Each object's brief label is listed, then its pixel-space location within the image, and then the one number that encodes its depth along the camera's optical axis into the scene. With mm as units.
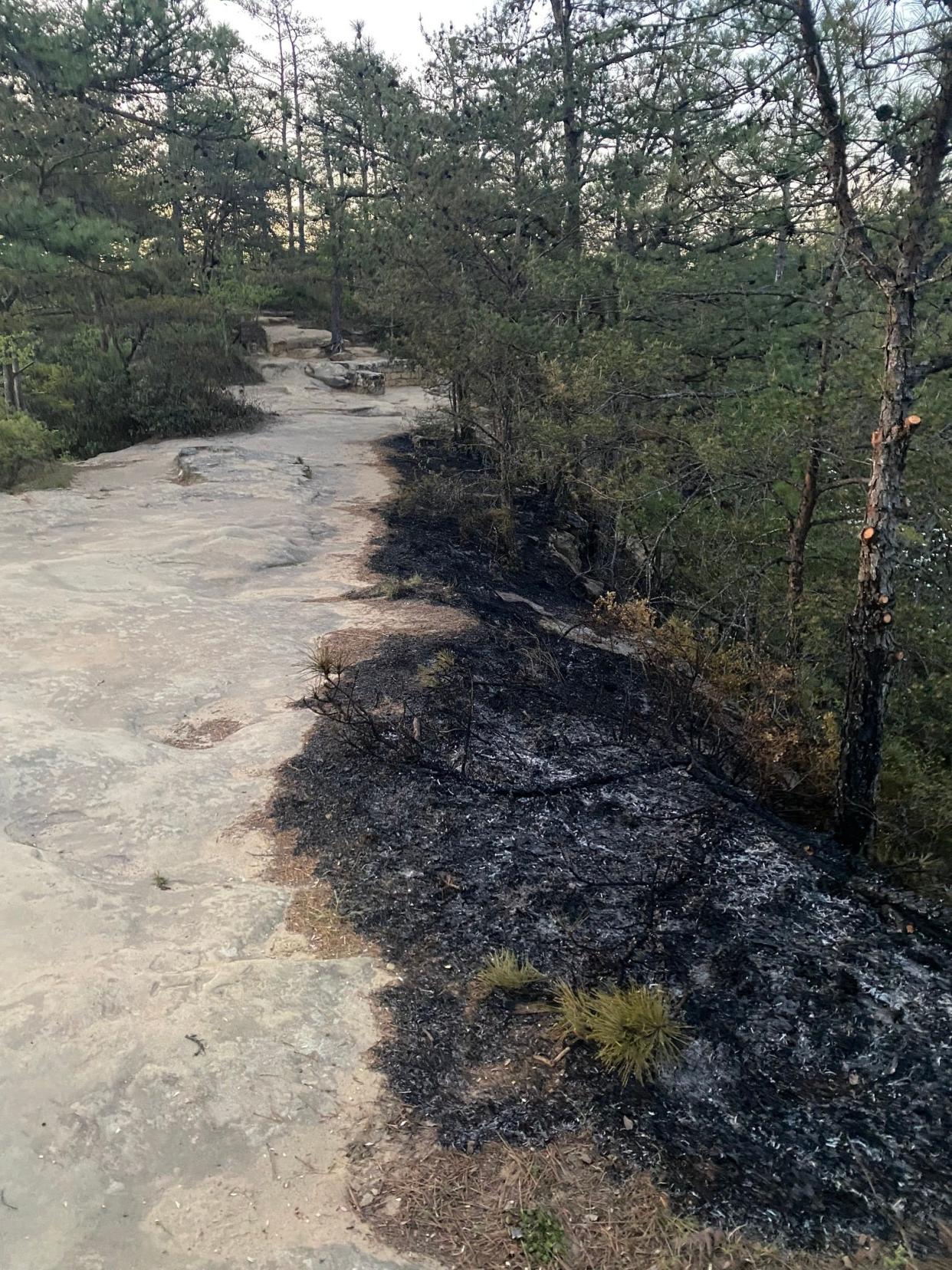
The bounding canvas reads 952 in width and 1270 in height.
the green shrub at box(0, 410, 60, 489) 11320
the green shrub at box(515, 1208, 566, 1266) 2215
